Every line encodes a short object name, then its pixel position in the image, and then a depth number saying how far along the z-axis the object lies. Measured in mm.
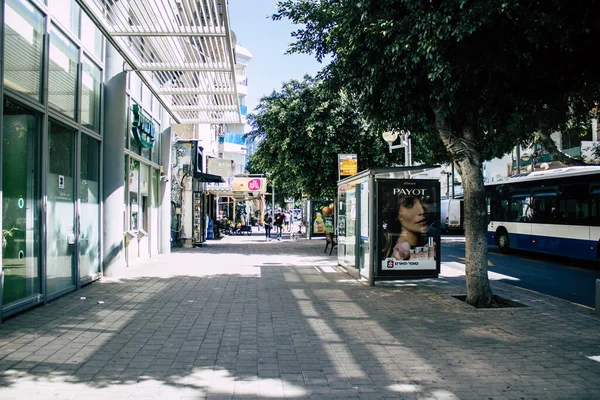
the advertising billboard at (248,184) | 31547
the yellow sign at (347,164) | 15383
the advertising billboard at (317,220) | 28703
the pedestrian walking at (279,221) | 27264
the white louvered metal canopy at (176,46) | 9664
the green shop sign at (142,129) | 13039
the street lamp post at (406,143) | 13648
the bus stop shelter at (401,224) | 10133
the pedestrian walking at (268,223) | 26589
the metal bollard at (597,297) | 7437
